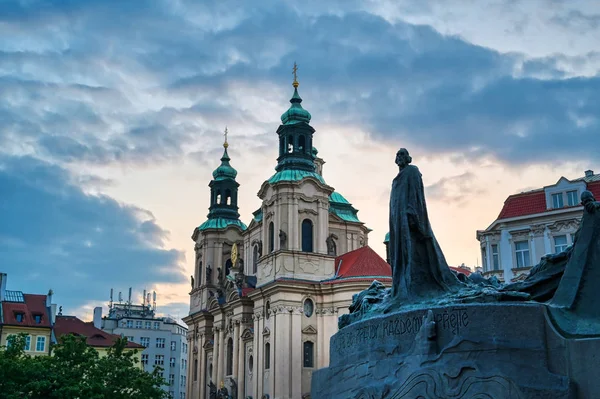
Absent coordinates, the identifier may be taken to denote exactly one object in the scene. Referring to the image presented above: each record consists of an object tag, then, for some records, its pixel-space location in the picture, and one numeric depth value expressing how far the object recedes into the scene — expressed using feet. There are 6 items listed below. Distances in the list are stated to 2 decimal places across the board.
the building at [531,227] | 120.06
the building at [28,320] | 184.34
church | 167.94
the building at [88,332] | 198.18
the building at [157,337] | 298.15
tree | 110.73
